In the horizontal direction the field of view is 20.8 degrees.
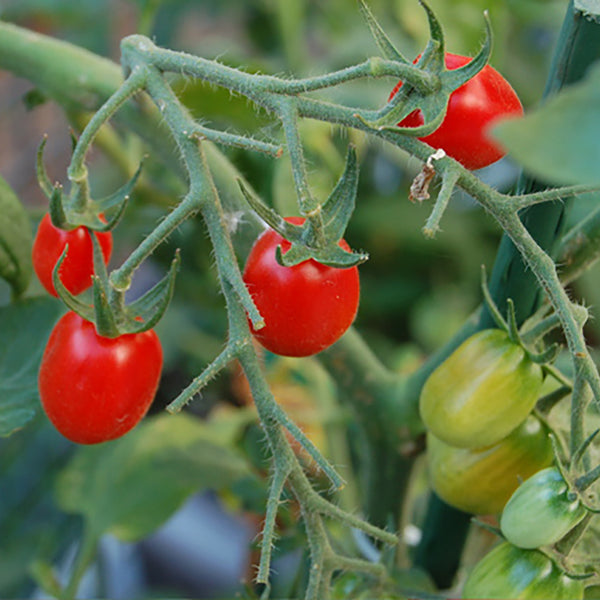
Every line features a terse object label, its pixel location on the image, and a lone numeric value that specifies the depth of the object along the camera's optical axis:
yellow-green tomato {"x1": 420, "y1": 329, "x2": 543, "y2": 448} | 0.35
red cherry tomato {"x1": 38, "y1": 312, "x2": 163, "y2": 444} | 0.34
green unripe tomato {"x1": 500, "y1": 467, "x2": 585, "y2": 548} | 0.31
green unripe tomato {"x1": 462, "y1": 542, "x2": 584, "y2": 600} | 0.32
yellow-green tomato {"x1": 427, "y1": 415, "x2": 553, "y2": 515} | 0.36
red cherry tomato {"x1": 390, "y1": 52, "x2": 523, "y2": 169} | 0.32
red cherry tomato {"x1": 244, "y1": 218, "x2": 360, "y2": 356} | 0.33
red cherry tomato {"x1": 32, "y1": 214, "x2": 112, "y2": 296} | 0.35
